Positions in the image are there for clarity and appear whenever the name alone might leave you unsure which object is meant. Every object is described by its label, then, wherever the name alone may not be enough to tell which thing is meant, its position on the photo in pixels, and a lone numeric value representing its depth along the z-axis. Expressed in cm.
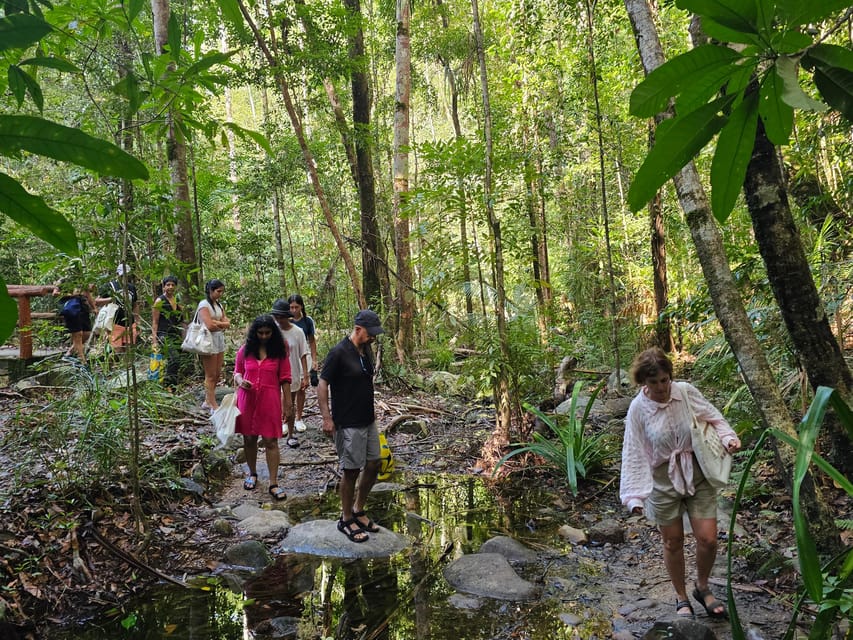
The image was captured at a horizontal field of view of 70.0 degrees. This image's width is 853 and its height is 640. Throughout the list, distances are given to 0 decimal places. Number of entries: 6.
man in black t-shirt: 498
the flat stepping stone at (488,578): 423
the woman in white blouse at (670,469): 359
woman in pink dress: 586
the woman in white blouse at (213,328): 735
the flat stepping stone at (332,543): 489
